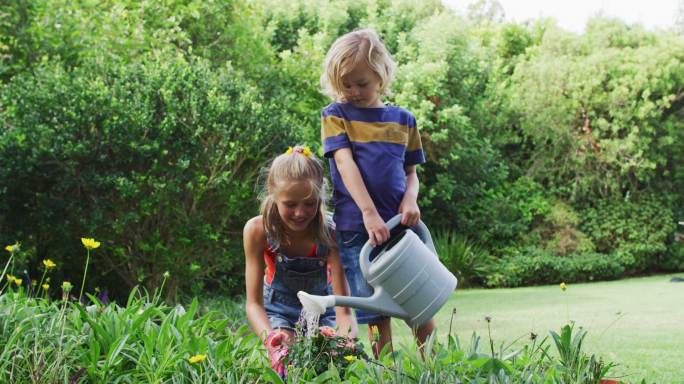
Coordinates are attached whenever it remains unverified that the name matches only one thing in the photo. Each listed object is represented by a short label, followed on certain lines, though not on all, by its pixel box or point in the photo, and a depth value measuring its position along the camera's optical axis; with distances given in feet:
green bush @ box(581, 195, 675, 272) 42.42
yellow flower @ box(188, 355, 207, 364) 7.27
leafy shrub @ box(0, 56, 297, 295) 21.15
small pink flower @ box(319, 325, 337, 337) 7.79
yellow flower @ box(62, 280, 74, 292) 9.34
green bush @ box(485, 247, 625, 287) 38.40
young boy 9.58
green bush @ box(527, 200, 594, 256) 41.45
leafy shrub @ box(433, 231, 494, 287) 37.60
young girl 9.43
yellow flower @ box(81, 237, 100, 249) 9.40
